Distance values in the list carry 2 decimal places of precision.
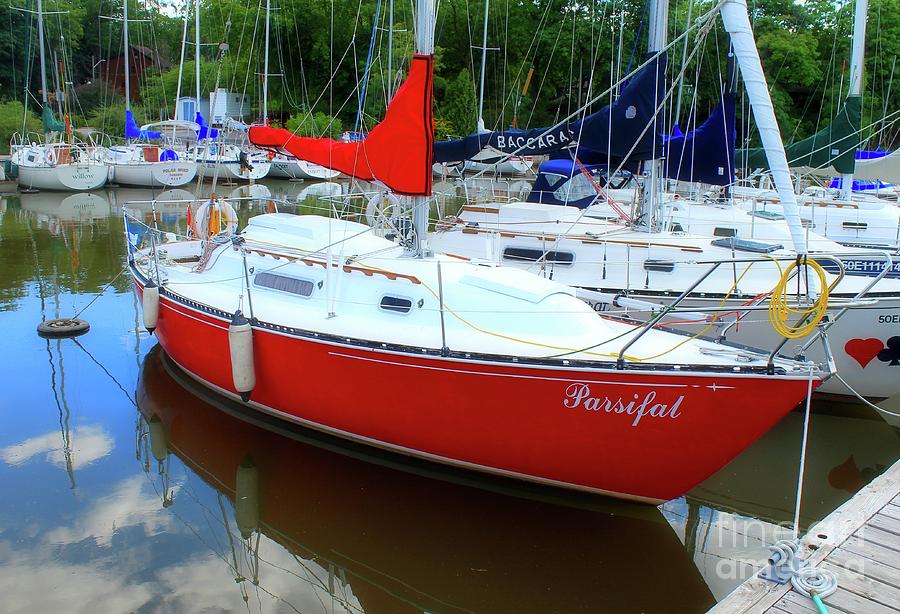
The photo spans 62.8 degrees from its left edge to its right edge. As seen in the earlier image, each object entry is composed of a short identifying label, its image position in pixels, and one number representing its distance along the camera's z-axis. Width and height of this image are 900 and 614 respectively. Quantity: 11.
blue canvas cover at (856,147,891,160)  21.78
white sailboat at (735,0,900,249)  14.92
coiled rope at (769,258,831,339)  5.26
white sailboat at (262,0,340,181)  36.94
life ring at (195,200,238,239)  10.77
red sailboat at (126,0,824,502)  6.11
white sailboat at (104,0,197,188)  31.11
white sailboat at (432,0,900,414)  8.92
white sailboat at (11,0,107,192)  29.06
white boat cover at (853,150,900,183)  12.72
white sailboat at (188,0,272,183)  33.84
